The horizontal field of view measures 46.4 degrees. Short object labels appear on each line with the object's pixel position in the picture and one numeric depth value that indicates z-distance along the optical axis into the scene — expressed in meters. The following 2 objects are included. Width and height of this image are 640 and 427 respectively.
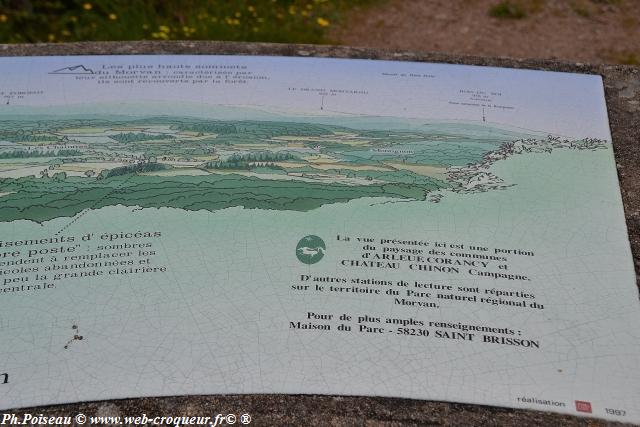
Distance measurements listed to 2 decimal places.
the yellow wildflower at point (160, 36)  1.38
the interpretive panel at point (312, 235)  0.71
